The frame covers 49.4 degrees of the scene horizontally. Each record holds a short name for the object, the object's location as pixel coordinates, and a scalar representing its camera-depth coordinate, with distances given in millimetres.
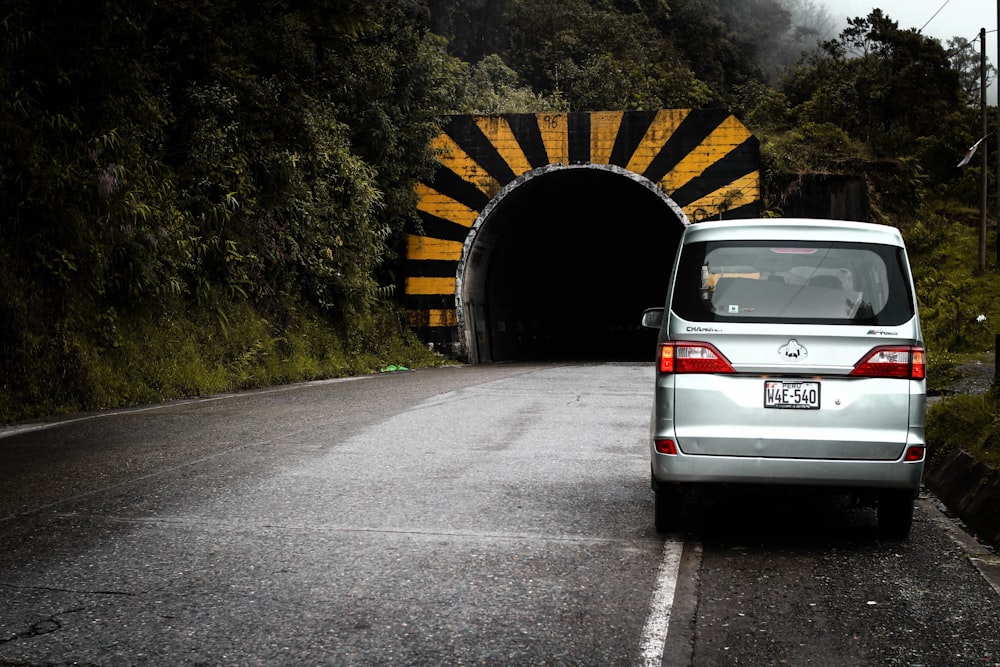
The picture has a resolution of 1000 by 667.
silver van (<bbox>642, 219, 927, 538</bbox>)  5816
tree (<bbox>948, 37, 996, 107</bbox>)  51031
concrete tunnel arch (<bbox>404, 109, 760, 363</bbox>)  25188
